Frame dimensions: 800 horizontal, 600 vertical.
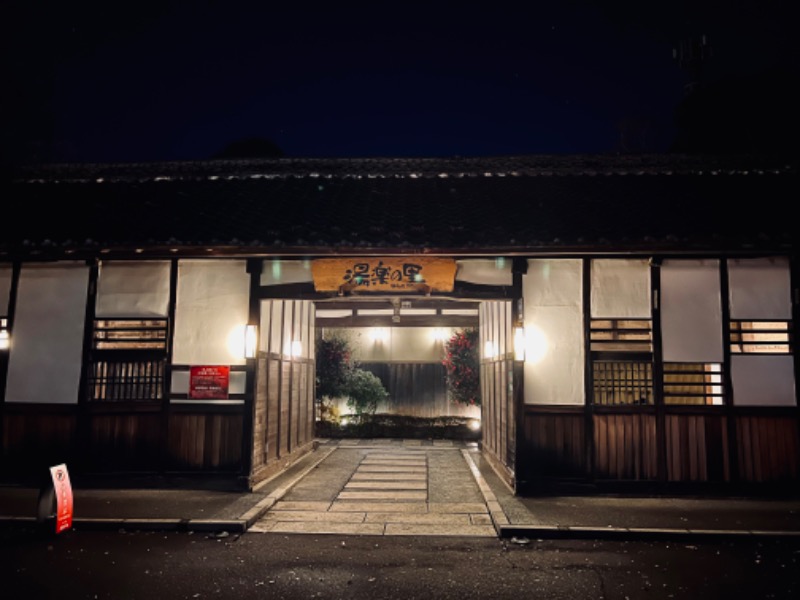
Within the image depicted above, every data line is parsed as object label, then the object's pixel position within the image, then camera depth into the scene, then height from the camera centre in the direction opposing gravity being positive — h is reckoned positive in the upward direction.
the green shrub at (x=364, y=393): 20.09 -1.00
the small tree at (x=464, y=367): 19.48 +0.02
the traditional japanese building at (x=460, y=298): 9.82 +0.88
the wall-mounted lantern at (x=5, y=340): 10.59 +0.41
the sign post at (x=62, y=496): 7.33 -1.88
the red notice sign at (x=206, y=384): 10.41 -0.39
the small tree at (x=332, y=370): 20.00 -0.15
